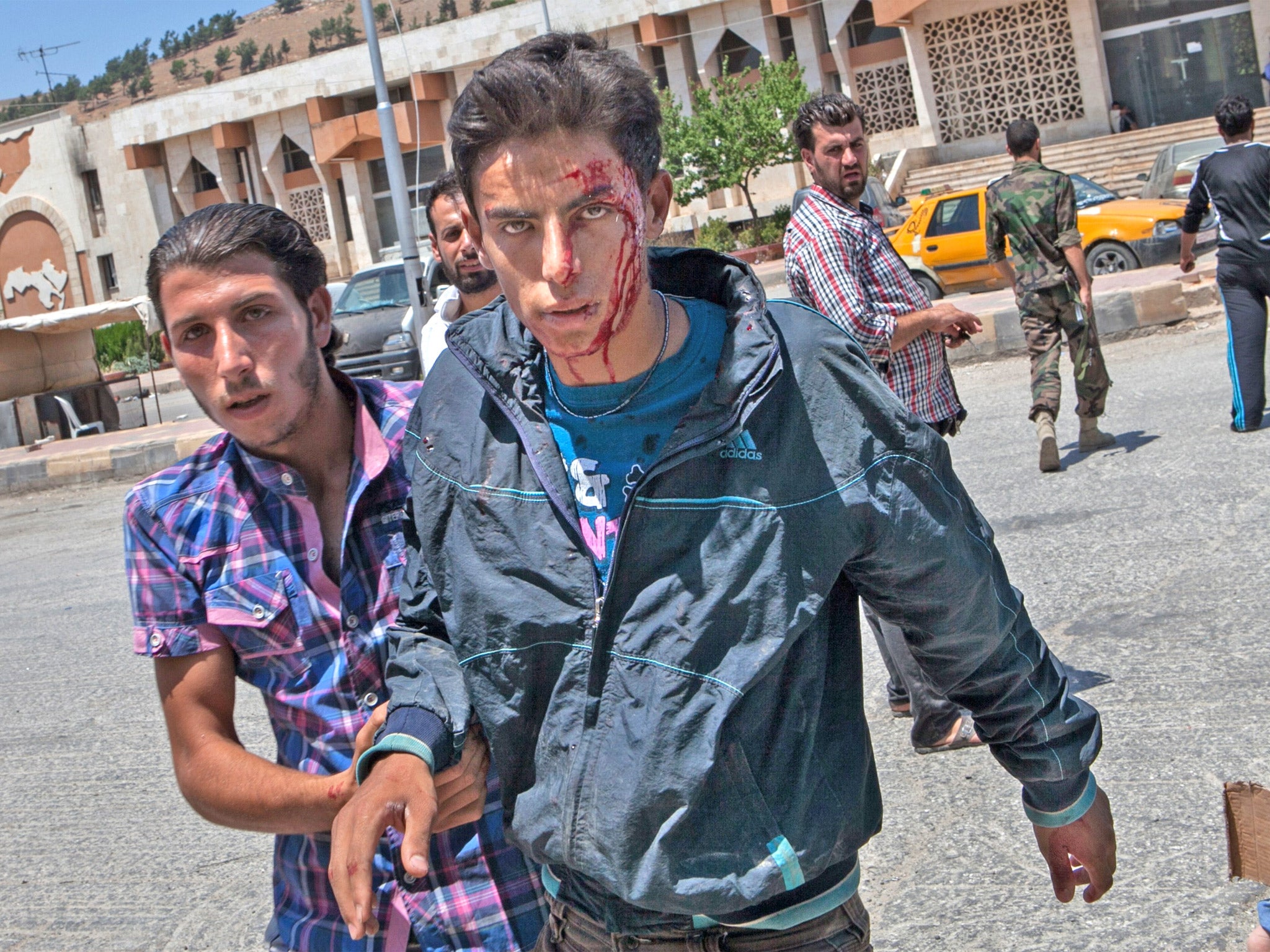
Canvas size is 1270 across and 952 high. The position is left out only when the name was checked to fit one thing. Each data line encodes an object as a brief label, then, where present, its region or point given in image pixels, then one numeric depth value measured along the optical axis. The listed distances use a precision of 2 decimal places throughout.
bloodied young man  1.59
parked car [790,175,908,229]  21.73
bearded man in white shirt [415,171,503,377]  4.50
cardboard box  1.99
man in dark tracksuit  7.42
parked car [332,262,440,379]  16.19
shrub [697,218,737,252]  31.83
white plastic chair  19.17
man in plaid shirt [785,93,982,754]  4.26
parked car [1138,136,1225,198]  19.91
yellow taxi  15.52
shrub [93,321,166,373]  38.69
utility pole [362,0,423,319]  17.58
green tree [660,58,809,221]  32.62
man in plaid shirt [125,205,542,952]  1.99
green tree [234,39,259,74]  91.94
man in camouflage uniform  7.63
